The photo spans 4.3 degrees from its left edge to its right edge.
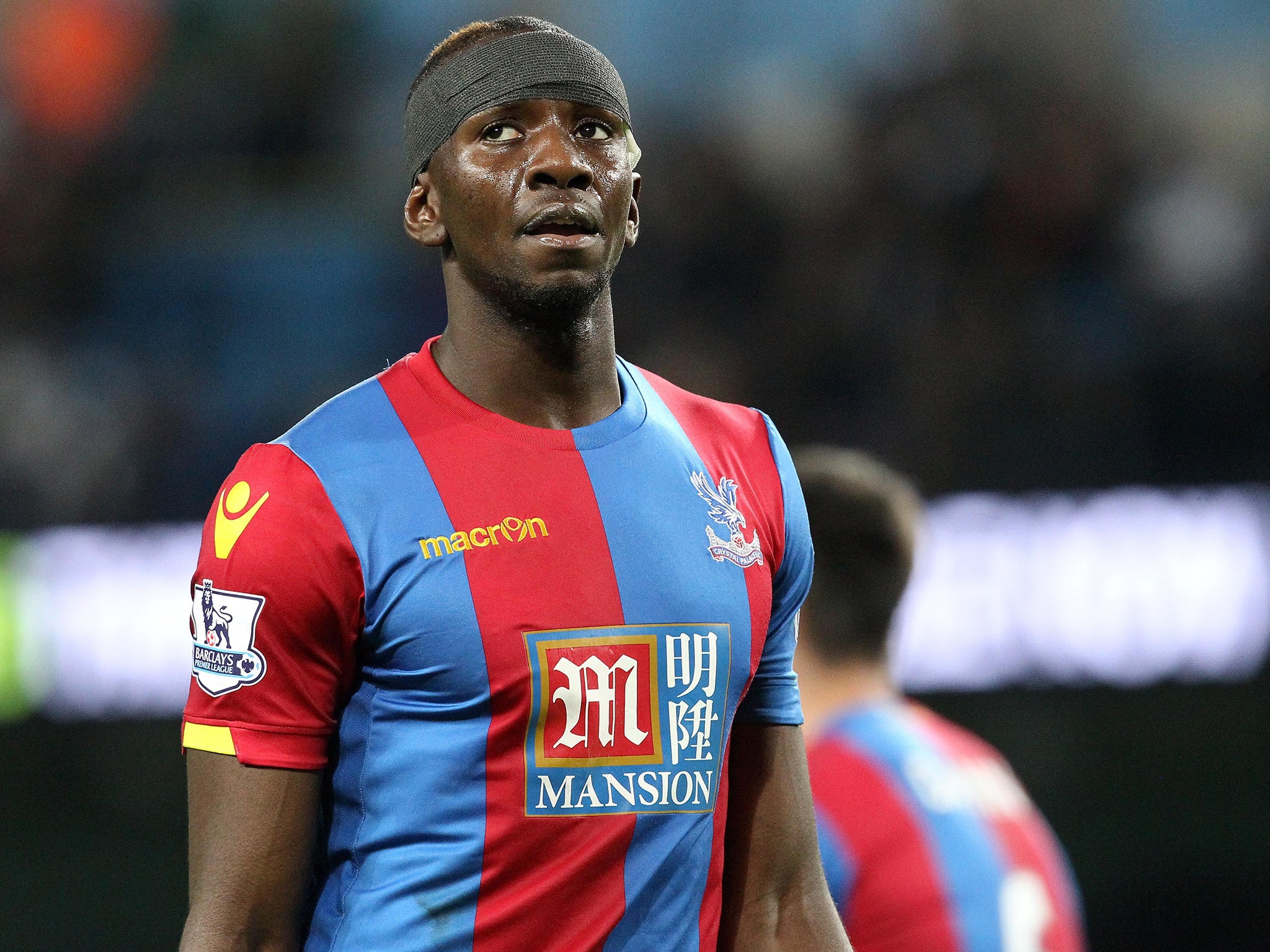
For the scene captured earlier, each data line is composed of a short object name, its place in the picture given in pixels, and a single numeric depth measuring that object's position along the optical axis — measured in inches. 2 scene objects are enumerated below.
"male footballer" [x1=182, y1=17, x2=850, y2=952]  473.9
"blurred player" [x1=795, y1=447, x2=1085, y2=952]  501.4
